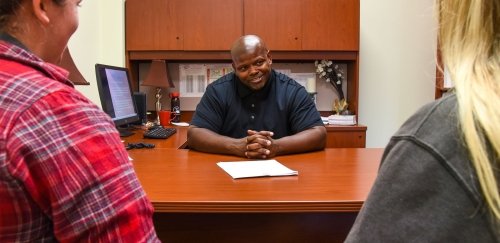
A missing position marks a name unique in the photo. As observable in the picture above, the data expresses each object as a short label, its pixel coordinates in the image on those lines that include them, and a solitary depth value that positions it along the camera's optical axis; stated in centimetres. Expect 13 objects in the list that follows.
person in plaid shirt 60
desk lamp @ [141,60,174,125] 353
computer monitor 226
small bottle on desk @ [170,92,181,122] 364
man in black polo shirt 212
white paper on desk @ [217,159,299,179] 137
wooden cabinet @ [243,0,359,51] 338
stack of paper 342
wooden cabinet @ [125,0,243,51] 338
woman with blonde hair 38
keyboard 243
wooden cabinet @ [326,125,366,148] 336
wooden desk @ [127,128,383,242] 110
